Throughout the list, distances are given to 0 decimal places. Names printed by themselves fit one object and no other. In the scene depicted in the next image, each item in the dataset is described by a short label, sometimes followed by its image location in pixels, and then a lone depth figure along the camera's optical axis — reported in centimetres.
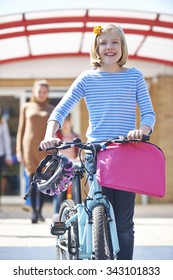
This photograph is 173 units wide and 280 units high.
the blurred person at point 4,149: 1134
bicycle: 399
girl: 434
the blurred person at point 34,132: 856
